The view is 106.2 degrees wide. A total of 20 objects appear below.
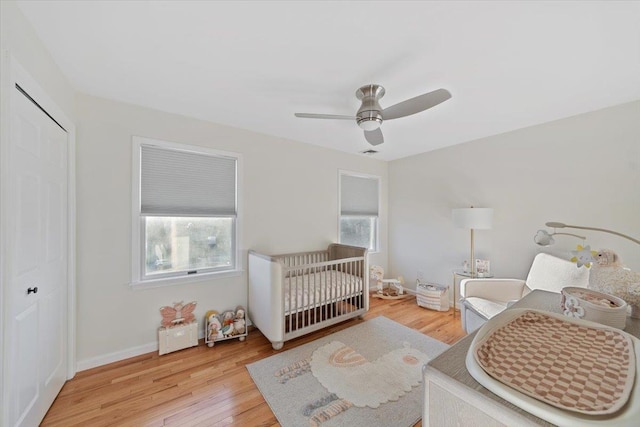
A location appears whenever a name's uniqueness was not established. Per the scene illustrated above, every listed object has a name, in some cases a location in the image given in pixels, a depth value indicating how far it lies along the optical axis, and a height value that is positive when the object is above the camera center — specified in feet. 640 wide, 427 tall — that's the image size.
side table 9.62 -2.50
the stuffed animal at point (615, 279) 3.47 -1.00
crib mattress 7.97 -2.74
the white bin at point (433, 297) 10.64 -3.73
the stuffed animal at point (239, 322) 8.27 -3.76
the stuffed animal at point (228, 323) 8.07 -3.73
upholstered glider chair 7.02 -2.39
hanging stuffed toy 3.51 -0.63
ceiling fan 5.53 +2.49
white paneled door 3.96 -0.96
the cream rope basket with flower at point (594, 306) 3.03 -1.23
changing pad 1.62 -1.32
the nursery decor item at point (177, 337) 7.34 -3.87
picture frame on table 9.78 -2.20
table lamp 9.25 -0.16
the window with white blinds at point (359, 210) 12.55 +0.23
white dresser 1.66 -1.38
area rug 5.20 -4.31
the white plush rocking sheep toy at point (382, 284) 12.56 -3.73
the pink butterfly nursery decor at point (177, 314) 7.61 -3.22
